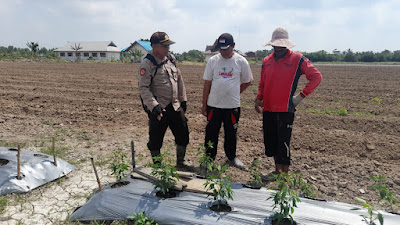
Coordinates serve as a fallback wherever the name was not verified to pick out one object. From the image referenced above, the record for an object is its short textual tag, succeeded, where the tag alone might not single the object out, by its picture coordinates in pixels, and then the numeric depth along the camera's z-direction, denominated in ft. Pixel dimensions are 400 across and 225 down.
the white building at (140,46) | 165.48
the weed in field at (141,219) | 7.95
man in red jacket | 10.73
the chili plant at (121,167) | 10.13
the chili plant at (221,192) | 8.56
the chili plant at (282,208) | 7.55
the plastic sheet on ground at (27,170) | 10.85
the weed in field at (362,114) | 23.67
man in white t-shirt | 11.94
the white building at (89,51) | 190.49
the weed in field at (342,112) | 23.56
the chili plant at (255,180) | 10.92
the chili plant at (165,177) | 9.21
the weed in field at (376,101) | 29.16
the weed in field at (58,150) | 14.99
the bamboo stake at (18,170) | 10.71
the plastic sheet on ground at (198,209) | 8.05
